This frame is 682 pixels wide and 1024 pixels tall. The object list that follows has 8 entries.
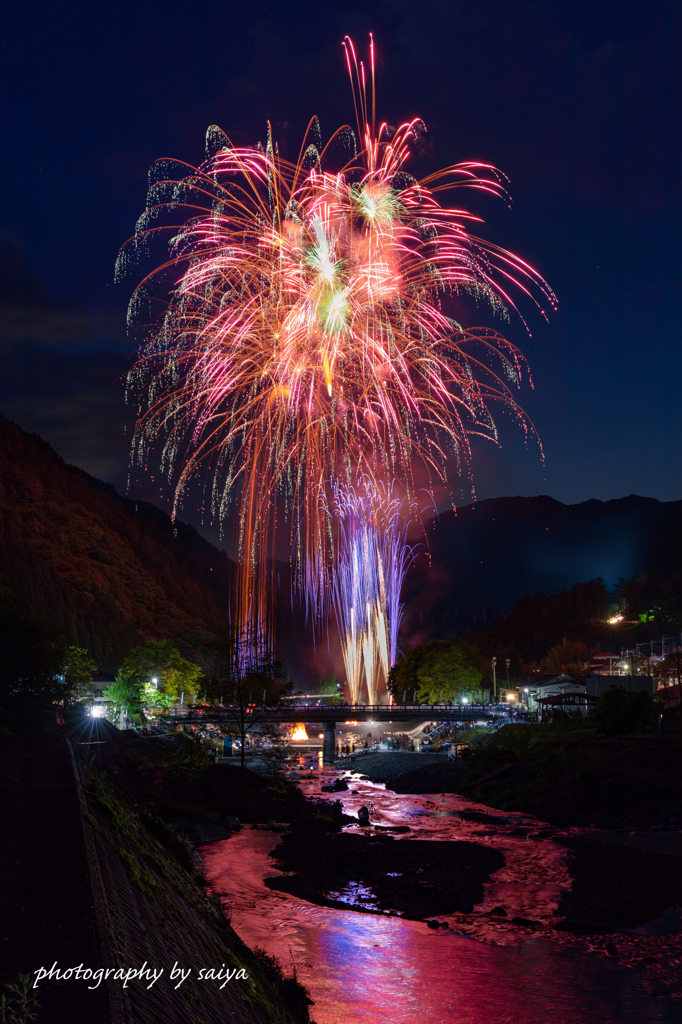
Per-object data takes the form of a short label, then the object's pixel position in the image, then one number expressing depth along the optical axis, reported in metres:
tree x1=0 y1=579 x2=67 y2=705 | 53.75
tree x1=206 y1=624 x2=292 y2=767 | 57.56
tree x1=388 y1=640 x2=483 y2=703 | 98.75
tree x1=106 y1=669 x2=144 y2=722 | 81.09
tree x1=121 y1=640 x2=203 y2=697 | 91.94
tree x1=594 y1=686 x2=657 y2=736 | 48.88
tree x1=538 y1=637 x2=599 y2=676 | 137.81
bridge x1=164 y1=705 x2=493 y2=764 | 77.39
